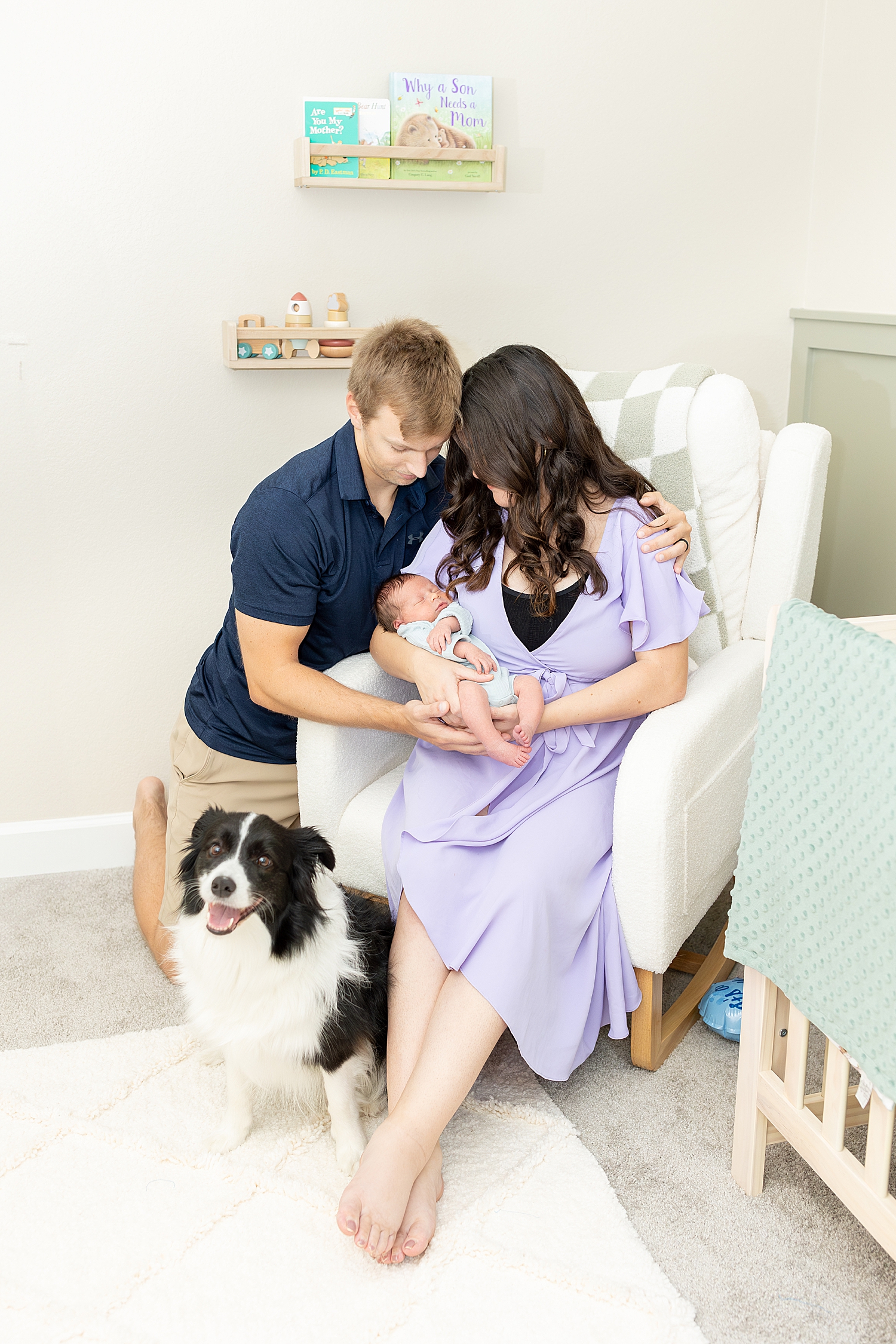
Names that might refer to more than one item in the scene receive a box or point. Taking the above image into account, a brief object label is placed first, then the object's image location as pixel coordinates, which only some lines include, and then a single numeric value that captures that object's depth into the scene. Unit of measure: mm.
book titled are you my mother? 2170
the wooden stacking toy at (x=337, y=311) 2242
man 1675
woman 1549
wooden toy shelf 2211
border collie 1444
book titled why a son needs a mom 2201
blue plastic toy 1835
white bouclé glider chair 1604
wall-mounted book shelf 2162
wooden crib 1254
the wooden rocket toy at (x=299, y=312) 2213
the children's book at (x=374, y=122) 2182
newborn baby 1673
